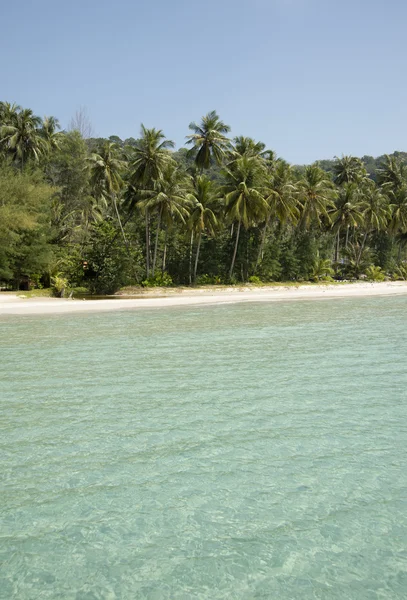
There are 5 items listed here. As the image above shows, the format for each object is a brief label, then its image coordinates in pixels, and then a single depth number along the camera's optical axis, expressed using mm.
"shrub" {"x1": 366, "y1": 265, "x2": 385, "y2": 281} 48406
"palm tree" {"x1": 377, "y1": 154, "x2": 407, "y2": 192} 58231
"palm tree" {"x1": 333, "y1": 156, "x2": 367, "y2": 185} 55469
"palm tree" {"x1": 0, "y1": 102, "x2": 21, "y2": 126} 42284
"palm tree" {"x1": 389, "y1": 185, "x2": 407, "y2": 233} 51781
